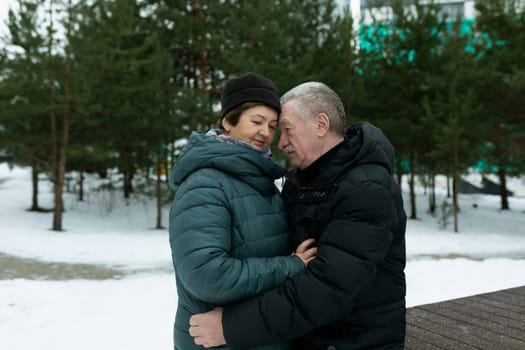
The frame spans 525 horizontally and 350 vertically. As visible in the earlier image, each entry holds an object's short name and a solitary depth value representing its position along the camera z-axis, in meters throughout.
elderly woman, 1.39
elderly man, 1.40
